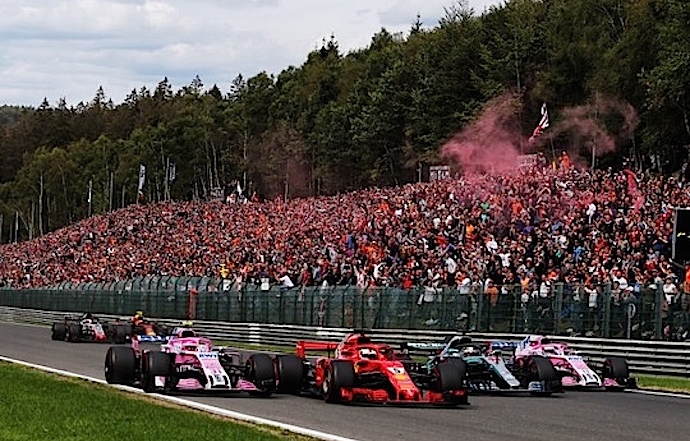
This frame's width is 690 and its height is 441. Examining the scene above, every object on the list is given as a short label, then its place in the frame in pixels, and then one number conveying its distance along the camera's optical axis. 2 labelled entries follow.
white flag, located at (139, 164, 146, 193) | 101.19
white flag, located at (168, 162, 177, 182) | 100.35
